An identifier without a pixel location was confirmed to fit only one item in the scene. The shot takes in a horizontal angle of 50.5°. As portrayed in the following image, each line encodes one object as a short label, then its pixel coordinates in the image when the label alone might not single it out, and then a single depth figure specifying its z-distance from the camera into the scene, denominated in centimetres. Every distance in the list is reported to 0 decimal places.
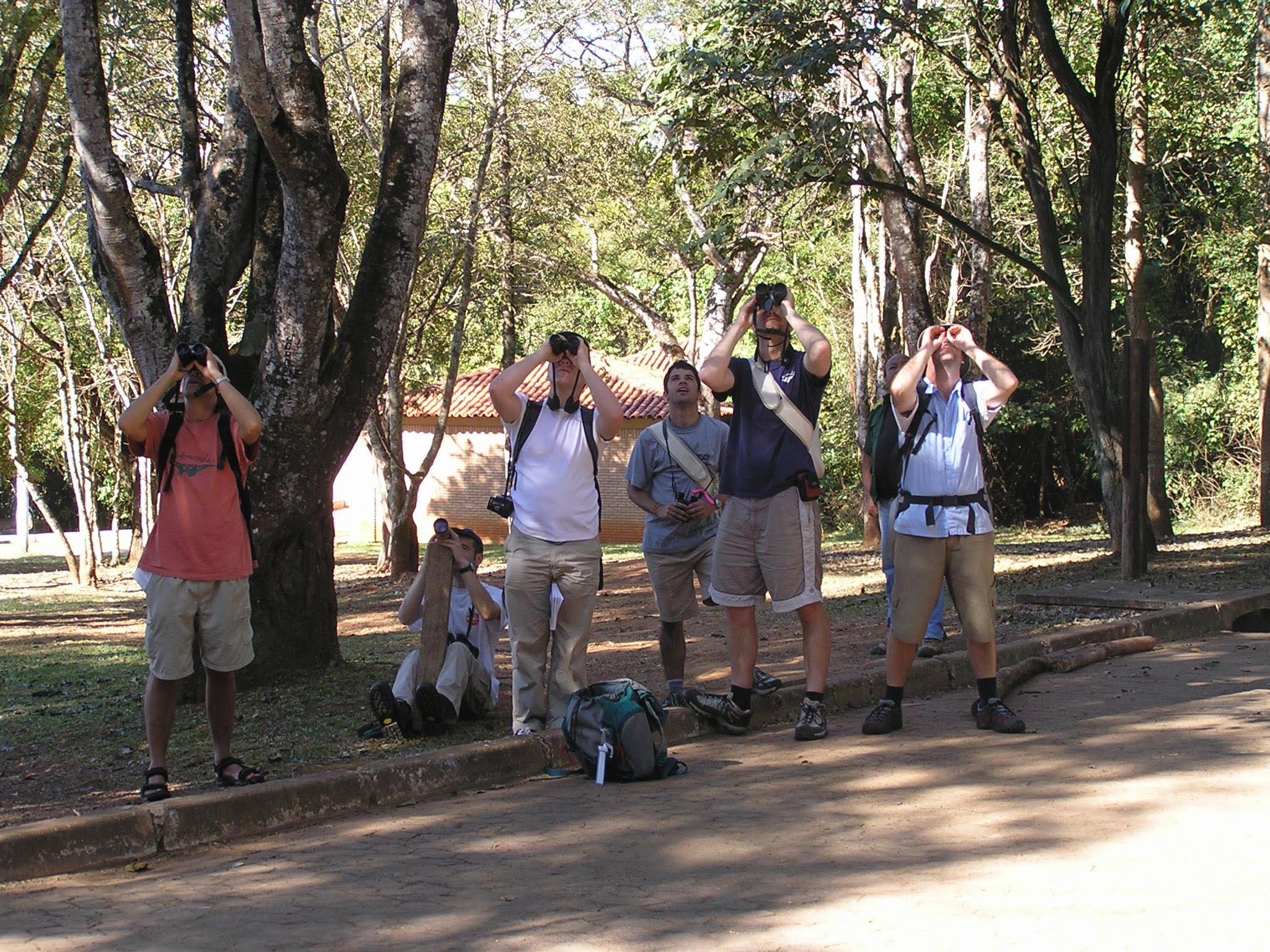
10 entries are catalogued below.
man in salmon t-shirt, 589
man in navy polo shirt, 684
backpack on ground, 627
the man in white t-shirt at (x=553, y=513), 673
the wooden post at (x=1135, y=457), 1298
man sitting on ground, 699
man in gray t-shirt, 762
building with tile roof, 3597
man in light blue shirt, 684
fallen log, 902
